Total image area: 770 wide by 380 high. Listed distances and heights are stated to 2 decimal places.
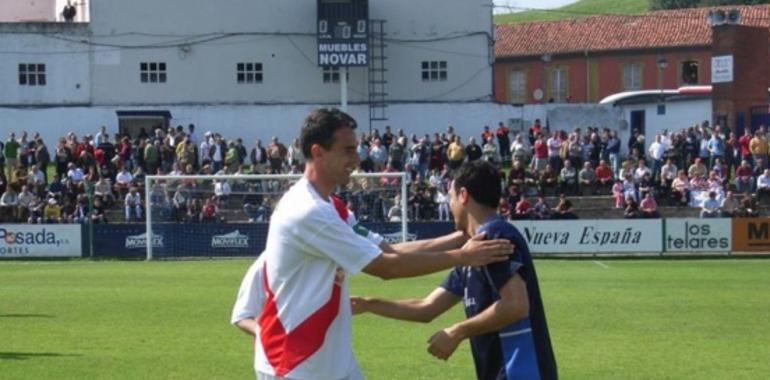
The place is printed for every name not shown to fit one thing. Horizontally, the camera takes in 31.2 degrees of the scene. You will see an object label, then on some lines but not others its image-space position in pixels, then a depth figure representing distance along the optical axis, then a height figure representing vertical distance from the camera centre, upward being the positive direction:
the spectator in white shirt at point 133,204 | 39.28 -1.74
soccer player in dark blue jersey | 6.72 -0.82
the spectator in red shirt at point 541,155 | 47.08 -0.60
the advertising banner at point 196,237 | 37.50 -2.62
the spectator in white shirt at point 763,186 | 43.03 -1.62
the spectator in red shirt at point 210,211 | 38.22 -1.91
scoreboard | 58.69 +4.37
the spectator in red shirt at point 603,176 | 44.44 -1.28
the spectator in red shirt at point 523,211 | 38.94 -2.08
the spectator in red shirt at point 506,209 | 38.83 -2.03
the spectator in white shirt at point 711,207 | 40.06 -2.12
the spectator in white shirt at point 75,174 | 42.84 -0.95
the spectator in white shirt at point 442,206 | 38.99 -1.91
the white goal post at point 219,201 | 37.50 -1.66
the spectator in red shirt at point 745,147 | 46.25 -0.42
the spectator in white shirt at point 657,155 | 46.41 -0.65
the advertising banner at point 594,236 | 37.66 -2.71
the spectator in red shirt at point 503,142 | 53.28 -0.16
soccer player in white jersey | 6.74 -0.62
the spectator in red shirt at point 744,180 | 43.97 -1.46
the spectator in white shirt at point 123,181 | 41.66 -1.16
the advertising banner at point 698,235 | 37.75 -2.75
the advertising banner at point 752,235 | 37.84 -2.77
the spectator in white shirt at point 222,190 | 38.38 -1.34
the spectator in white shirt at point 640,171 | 43.41 -1.11
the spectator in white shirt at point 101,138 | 46.97 +0.20
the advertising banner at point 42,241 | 38.19 -2.66
